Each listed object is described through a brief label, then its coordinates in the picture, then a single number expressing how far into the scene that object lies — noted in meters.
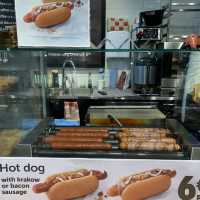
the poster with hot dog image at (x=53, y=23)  0.60
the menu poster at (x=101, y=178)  0.55
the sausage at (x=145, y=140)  0.63
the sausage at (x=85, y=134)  0.67
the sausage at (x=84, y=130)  0.71
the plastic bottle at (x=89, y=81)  2.61
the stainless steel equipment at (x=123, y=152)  0.58
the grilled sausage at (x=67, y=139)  0.64
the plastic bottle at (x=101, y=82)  2.47
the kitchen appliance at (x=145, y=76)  1.95
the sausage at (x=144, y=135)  0.67
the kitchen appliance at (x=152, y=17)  1.99
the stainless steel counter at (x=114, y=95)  2.03
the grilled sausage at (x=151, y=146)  0.60
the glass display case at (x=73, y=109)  0.60
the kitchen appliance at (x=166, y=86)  1.88
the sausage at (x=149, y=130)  0.71
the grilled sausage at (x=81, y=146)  0.61
